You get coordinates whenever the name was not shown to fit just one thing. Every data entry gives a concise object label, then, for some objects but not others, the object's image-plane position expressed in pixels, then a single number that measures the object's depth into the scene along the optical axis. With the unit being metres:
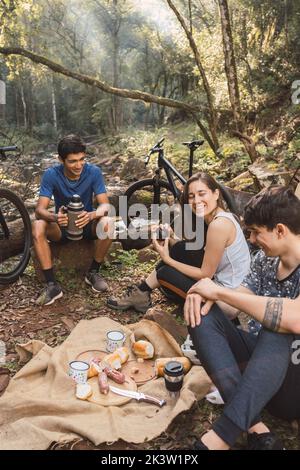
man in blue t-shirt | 4.01
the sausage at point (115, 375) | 2.81
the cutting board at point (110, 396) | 2.60
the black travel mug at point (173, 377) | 2.58
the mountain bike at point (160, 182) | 5.24
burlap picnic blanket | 2.34
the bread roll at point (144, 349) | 3.12
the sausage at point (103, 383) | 2.68
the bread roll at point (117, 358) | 2.98
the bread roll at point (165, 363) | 2.88
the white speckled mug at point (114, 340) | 3.17
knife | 2.59
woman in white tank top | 2.87
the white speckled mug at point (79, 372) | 2.73
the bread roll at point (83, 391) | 2.61
